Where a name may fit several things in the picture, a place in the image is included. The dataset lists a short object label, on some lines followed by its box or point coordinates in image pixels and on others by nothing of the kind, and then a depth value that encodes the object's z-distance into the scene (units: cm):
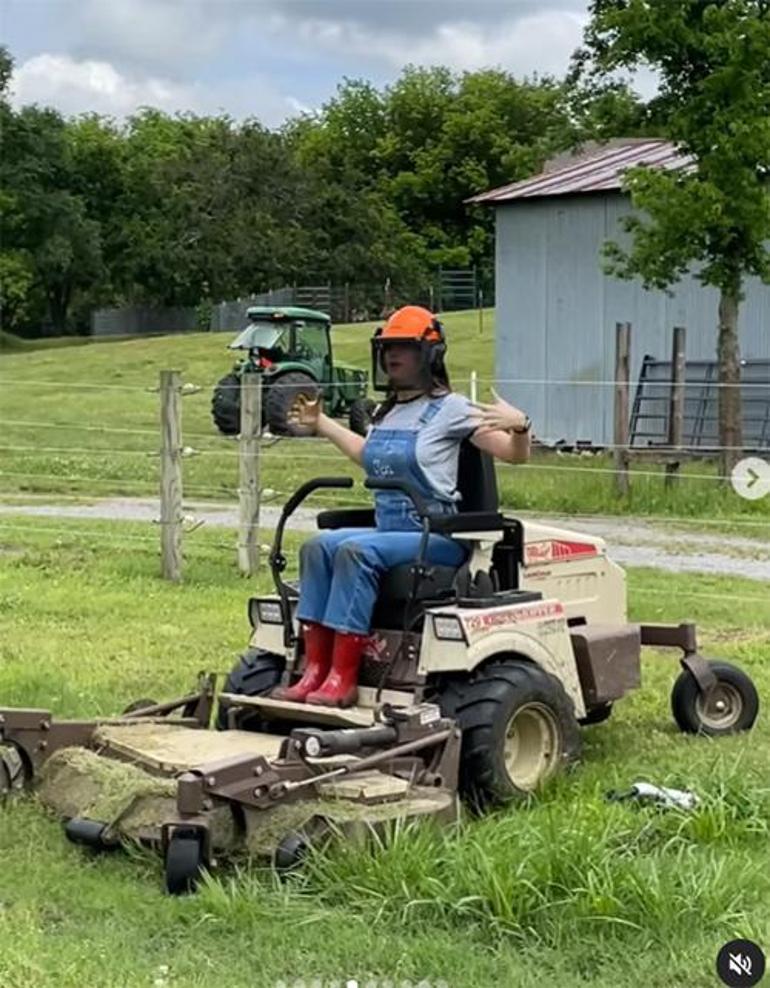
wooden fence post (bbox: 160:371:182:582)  1105
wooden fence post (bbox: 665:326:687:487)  1594
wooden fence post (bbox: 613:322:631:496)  1490
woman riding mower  575
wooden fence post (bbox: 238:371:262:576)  1127
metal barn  2211
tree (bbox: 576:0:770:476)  1558
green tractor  2444
